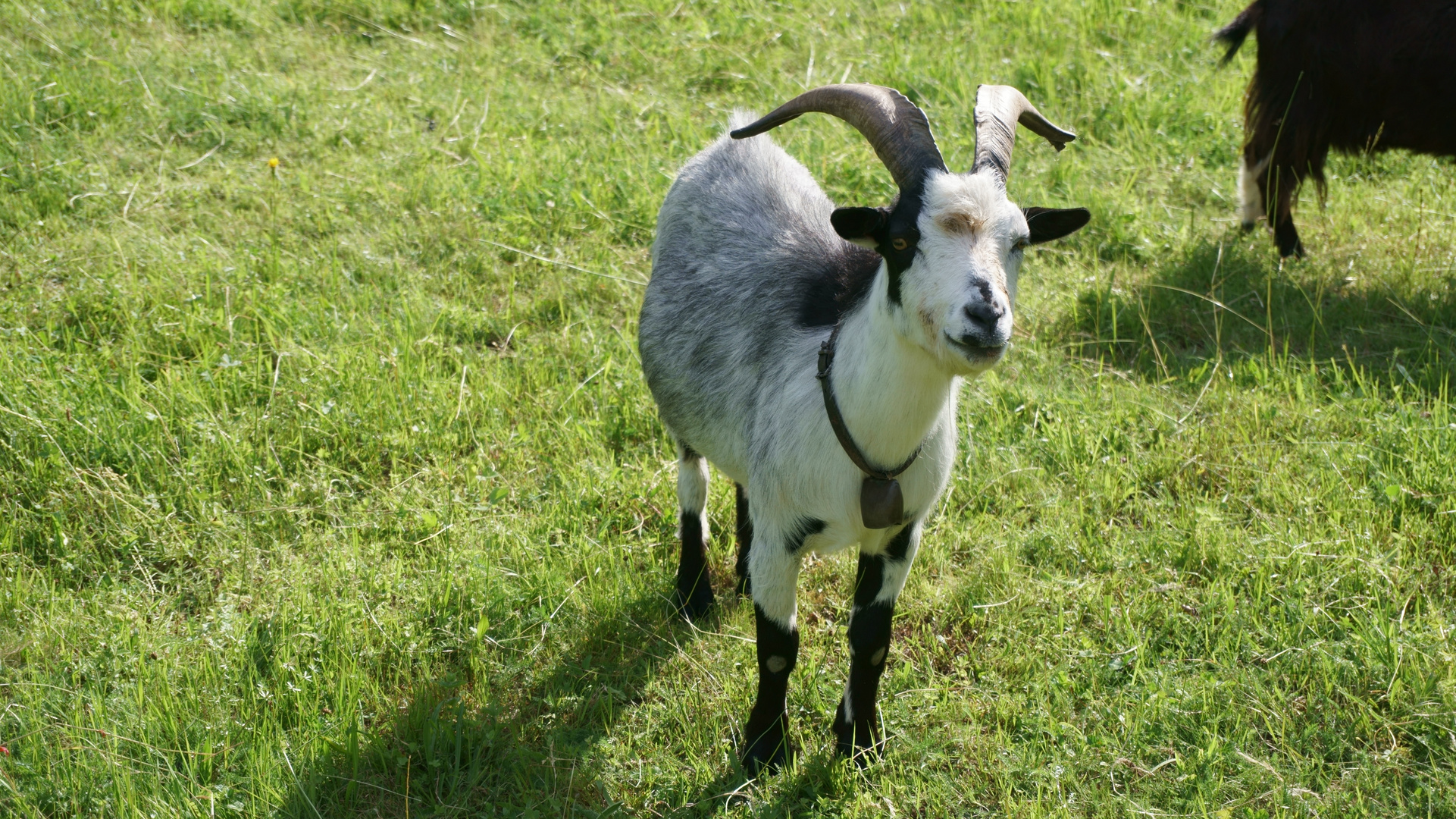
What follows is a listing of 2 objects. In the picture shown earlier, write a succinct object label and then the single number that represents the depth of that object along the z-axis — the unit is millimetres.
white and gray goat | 2713
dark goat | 5445
